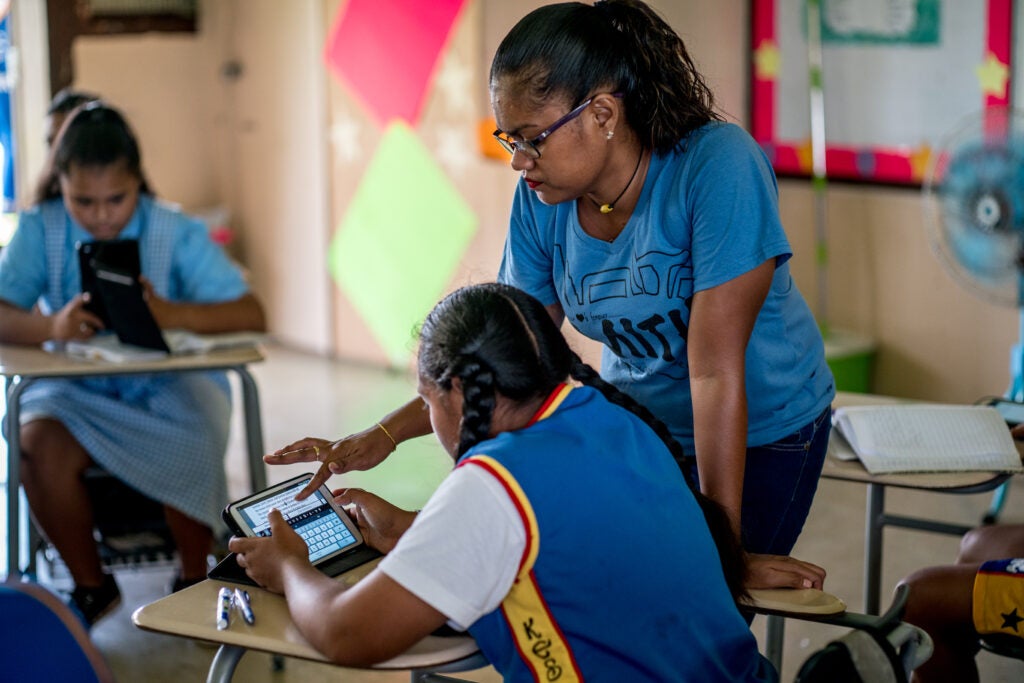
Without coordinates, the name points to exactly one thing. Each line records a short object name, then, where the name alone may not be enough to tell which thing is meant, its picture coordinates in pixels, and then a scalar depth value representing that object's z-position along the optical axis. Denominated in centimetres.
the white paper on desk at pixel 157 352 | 279
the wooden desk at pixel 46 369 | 268
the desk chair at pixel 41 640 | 118
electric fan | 319
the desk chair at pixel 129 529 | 296
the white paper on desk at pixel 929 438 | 205
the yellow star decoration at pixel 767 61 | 438
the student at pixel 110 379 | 286
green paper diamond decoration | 517
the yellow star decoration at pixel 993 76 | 383
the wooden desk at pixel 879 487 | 201
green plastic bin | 410
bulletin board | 389
